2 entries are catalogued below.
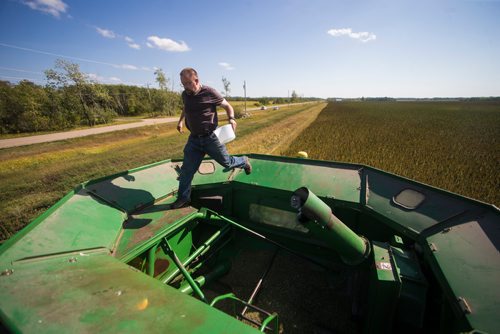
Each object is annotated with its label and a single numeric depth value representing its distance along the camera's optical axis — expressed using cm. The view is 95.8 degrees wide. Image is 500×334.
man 265
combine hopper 106
